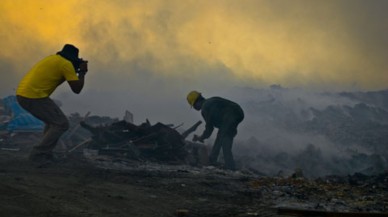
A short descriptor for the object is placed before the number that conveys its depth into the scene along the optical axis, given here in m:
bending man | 10.95
